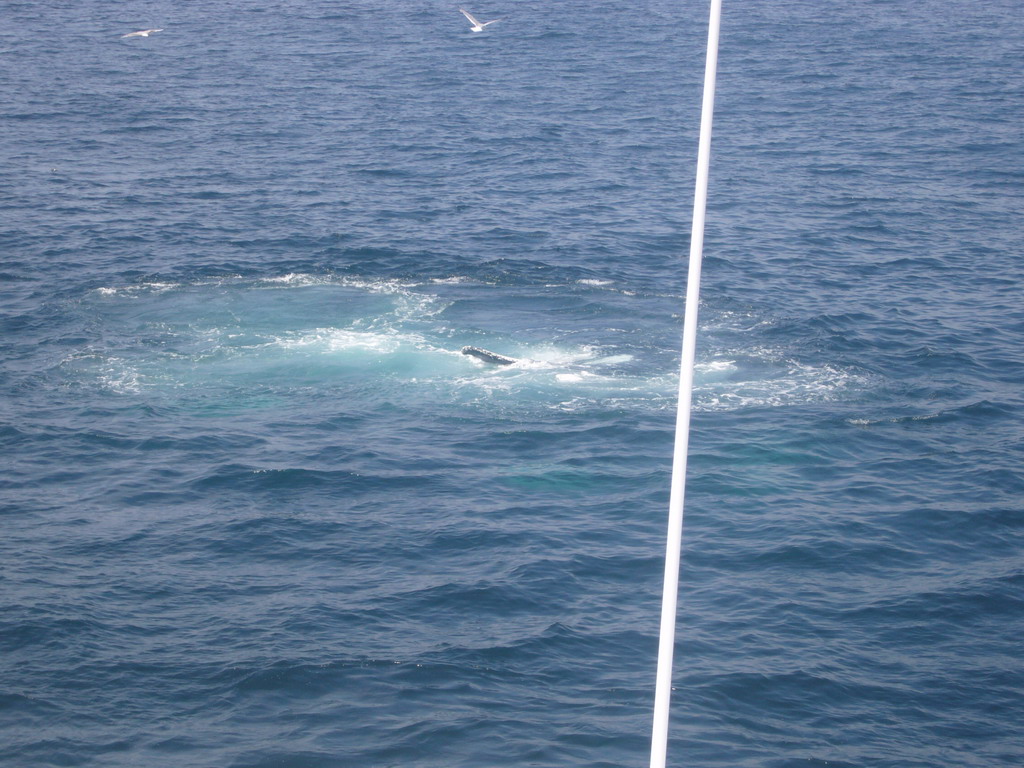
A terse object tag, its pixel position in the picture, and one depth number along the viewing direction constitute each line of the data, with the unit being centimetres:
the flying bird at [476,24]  14960
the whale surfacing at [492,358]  7038
